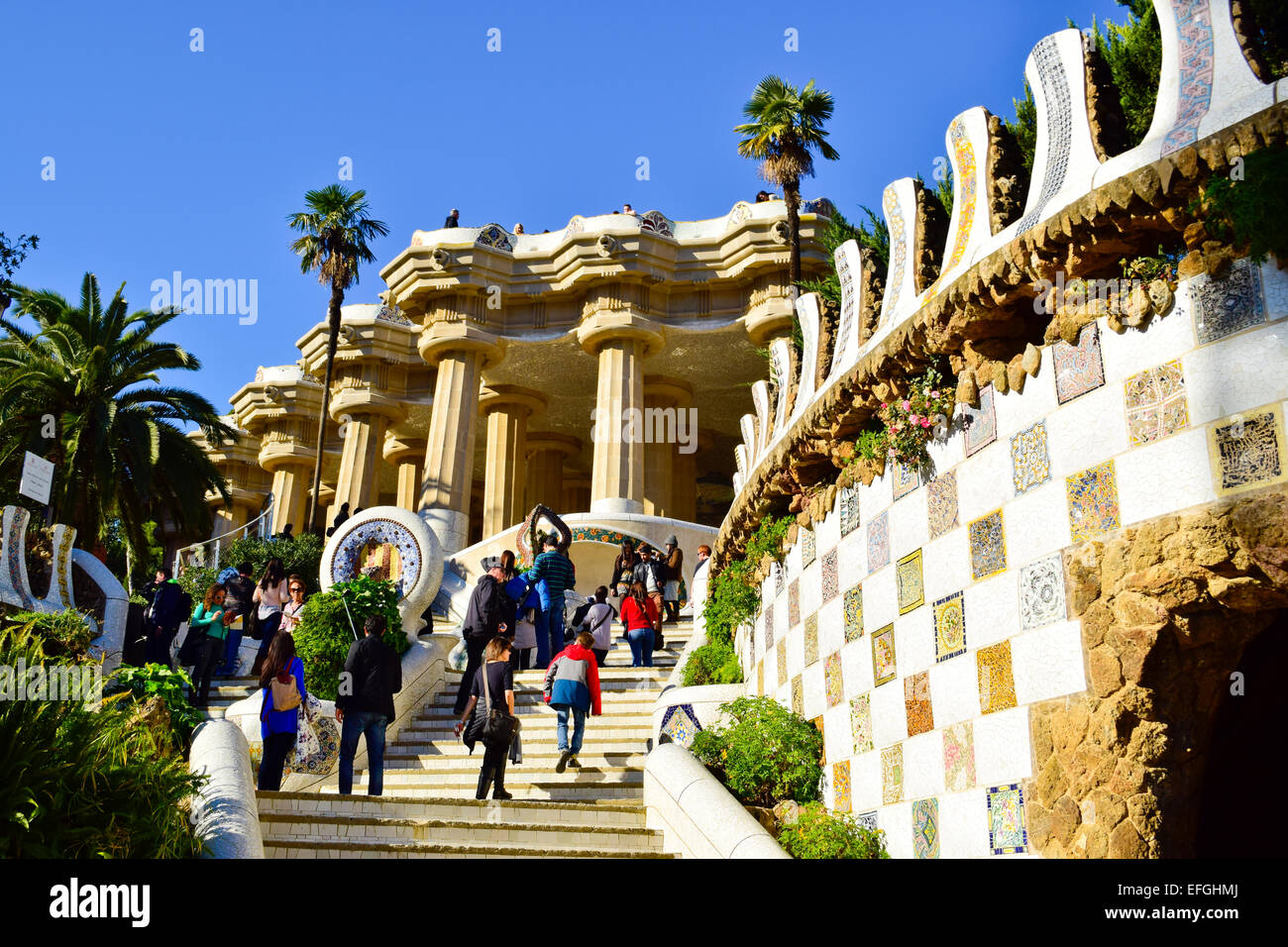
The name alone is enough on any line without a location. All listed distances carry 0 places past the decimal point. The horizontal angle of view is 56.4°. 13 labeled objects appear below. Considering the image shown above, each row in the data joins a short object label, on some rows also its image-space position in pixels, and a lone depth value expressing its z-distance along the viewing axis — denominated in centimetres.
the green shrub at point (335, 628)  1419
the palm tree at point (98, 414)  2177
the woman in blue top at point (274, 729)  1021
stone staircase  862
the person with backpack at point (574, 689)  1149
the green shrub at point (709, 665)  1334
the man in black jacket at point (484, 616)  1335
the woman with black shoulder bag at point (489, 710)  1012
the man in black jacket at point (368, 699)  1043
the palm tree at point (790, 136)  2558
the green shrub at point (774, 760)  957
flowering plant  855
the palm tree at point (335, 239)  3084
